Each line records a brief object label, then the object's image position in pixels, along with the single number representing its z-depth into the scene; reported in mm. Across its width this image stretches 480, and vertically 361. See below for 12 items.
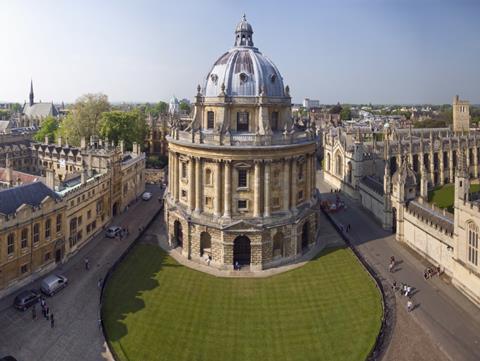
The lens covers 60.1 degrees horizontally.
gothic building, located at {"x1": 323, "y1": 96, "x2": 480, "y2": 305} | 33656
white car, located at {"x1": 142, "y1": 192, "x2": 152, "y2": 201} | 63219
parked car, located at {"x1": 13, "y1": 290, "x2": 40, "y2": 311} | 31141
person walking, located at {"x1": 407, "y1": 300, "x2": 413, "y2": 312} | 31469
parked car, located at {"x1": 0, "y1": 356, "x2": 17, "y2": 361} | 24031
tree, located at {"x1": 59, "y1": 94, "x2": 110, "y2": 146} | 83000
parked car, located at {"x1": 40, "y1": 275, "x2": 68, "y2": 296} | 33594
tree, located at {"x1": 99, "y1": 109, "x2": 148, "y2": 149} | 79375
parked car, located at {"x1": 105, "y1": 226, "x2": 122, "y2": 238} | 47188
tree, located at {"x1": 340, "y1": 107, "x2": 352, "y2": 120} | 193700
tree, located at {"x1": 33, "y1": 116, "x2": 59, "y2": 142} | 92969
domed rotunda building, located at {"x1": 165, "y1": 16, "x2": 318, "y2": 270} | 39000
